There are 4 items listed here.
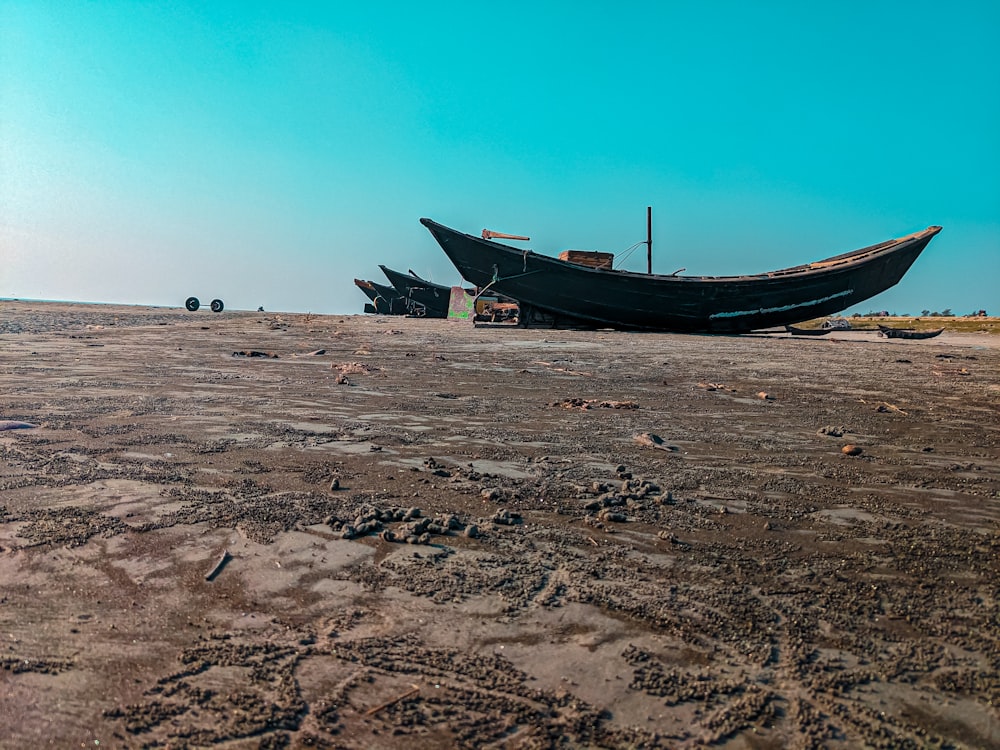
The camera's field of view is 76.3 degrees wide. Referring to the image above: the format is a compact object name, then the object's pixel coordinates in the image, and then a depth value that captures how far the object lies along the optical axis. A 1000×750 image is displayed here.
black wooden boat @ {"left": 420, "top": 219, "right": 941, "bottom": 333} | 19.05
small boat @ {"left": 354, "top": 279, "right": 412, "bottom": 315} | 35.78
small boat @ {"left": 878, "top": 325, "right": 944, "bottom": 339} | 15.36
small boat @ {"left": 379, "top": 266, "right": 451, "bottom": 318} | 34.94
